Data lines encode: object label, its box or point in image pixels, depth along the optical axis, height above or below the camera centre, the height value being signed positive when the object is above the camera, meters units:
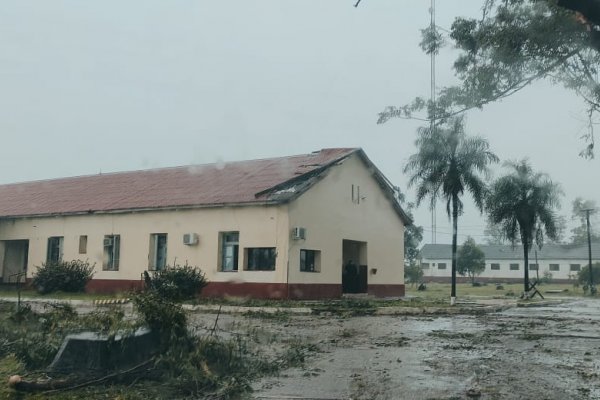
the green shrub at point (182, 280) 22.33 -0.30
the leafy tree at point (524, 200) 33.22 +4.24
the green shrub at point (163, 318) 7.77 -0.59
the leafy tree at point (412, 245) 62.97 +3.60
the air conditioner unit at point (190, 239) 24.67 +1.30
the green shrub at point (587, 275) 62.00 +0.59
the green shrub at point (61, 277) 26.09 -0.34
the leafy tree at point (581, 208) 55.65 +6.52
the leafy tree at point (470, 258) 68.12 +2.18
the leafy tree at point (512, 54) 7.50 +2.79
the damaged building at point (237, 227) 23.52 +1.91
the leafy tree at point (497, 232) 34.28 +2.64
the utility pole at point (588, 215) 52.76 +5.79
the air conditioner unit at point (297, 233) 23.16 +1.53
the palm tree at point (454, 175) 24.77 +4.21
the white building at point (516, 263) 89.69 +2.38
